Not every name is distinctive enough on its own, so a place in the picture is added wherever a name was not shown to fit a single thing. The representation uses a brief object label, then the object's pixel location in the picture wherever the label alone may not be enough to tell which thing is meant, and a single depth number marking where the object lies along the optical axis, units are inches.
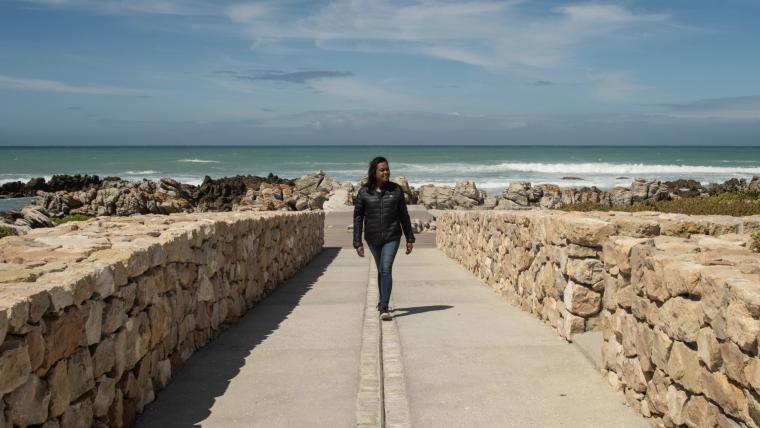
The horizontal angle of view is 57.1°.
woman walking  300.4
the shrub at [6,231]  414.3
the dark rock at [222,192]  1406.3
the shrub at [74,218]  585.2
